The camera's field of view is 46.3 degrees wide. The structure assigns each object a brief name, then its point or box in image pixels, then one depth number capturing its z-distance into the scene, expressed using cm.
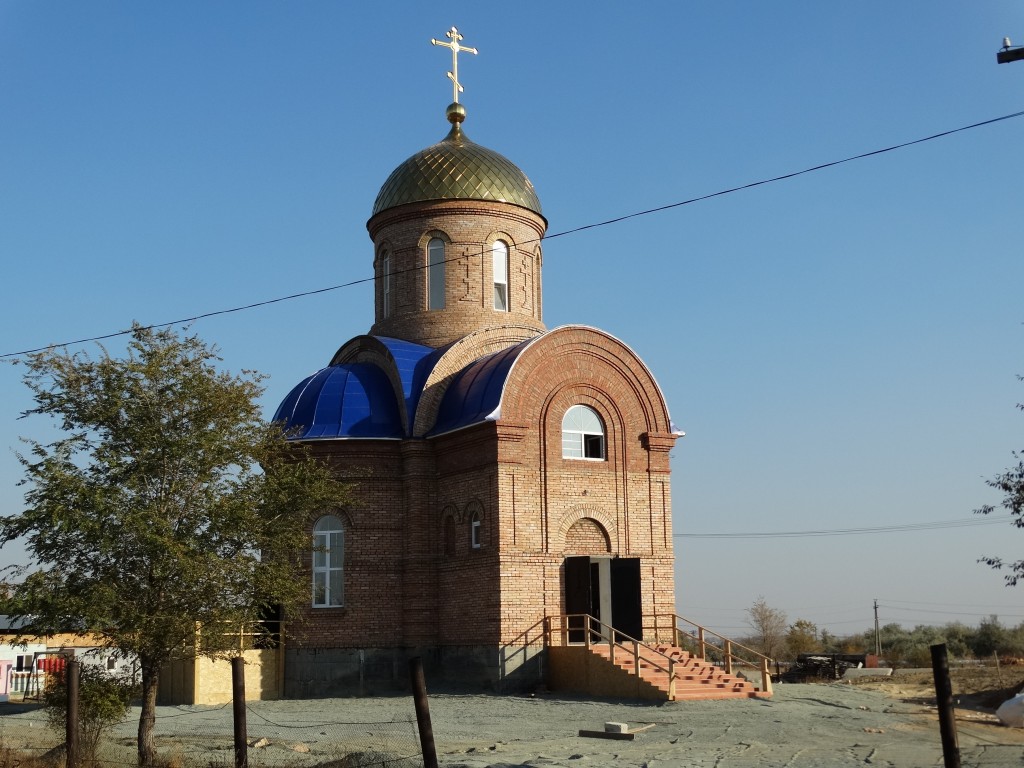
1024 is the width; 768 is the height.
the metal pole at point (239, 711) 1282
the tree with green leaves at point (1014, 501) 1712
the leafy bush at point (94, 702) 1474
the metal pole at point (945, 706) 881
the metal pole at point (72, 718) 1349
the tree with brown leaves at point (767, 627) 4756
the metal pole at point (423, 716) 1101
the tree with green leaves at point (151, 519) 1441
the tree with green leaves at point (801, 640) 4547
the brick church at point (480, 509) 2212
